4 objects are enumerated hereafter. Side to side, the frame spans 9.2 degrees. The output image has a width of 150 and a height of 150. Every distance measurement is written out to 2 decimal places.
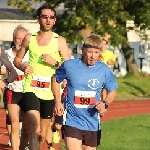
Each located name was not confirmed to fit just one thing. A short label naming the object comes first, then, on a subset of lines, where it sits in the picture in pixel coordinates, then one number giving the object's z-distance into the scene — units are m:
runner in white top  13.88
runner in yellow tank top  12.62
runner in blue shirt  10.64
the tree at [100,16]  45.17
